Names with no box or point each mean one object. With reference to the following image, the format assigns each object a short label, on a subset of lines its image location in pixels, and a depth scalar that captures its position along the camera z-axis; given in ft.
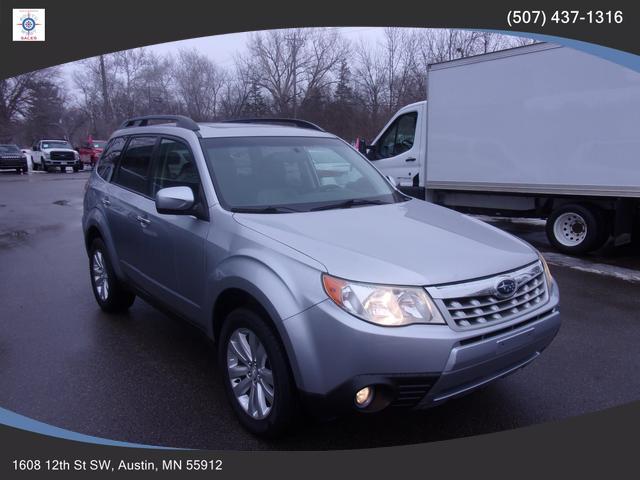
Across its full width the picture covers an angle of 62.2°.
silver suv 8.80
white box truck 24.43
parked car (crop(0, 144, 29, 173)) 101.50
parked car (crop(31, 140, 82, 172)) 108.78
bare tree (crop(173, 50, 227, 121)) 150.51
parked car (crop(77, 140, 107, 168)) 118.24
